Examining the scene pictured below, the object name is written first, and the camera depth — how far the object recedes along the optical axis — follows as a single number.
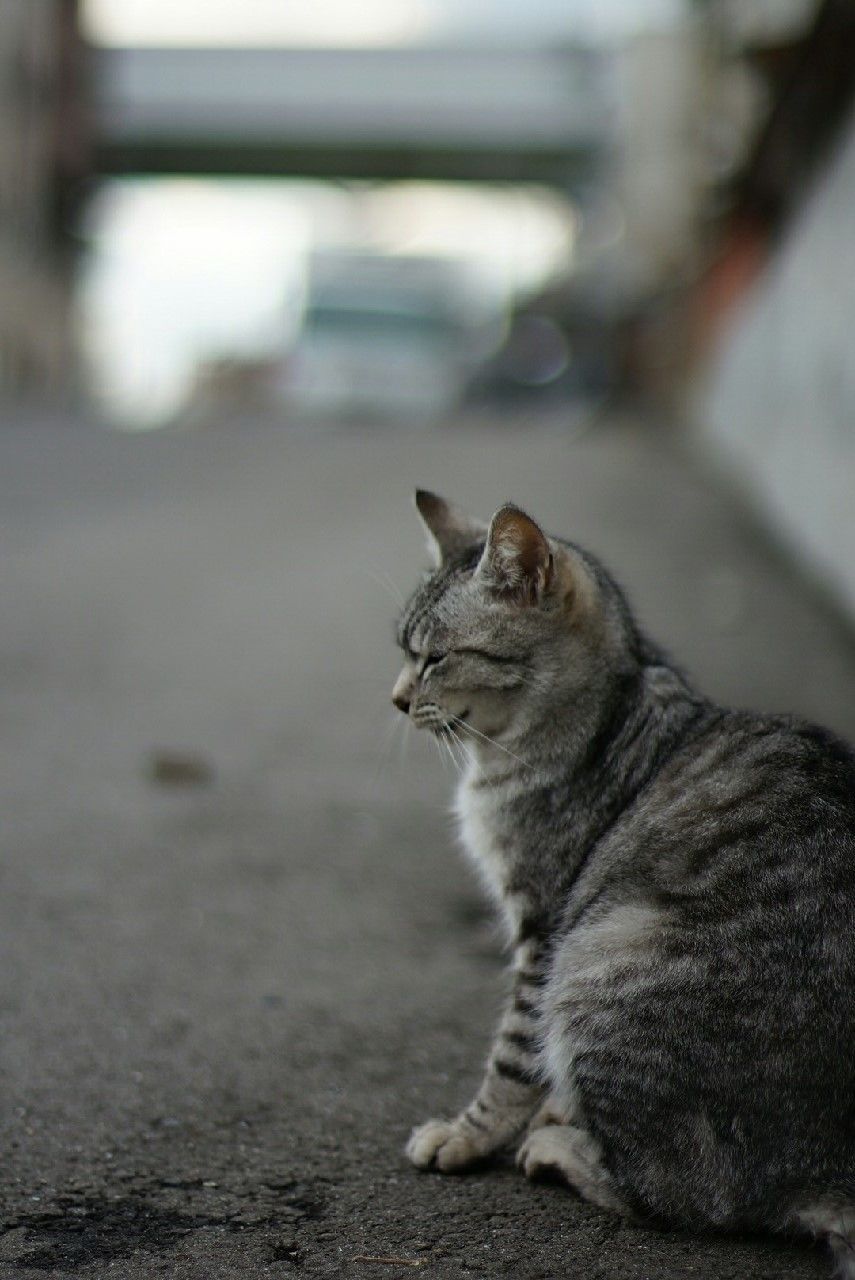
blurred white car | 22.97
